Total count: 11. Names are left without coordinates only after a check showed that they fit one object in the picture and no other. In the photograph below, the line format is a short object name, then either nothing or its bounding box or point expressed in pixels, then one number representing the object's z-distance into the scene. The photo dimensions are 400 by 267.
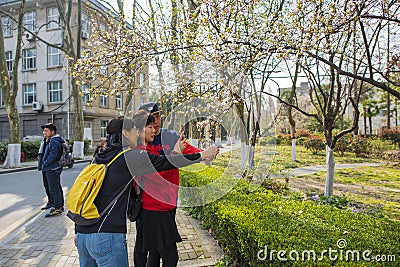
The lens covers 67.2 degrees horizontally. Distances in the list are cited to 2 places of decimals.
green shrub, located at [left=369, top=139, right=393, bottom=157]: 17.23
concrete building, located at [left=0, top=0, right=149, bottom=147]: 22.52
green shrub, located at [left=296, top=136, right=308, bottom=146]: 22.04
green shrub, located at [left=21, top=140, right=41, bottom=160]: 17.17
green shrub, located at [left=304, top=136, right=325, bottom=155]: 18.56
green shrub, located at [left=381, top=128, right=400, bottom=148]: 21.43
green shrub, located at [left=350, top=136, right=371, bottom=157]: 17.80
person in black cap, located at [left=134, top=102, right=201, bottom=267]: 2.52
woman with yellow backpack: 2.06
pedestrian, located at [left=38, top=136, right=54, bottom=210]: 5.69
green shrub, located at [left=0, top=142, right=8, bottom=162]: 15.37
